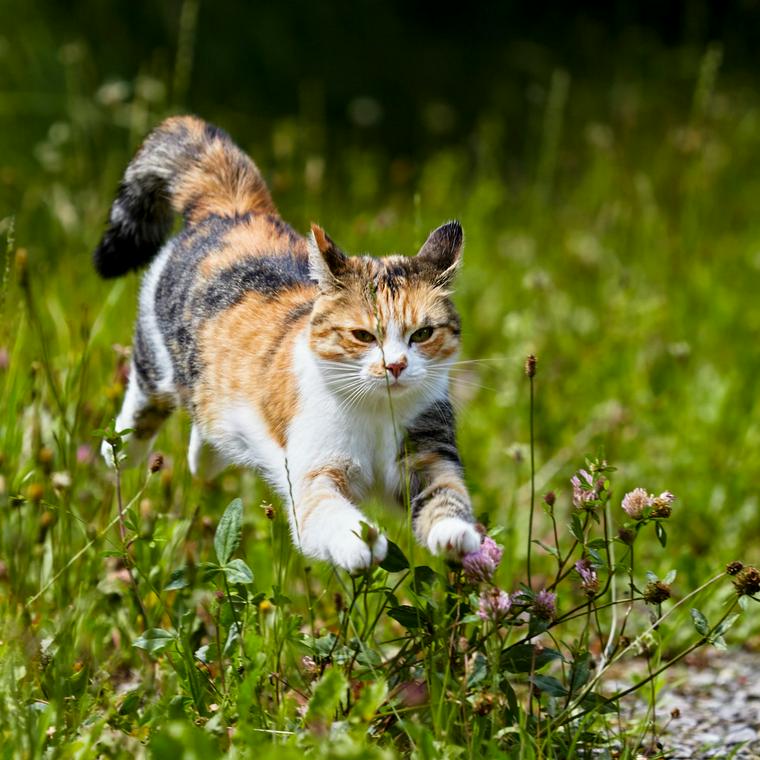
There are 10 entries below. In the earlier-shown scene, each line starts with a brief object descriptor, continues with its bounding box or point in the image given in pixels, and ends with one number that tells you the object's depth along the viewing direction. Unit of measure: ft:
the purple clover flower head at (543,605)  13.94
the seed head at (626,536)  13.76
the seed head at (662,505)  13.48
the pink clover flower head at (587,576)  13.88
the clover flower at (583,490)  13.80
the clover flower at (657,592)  13.17
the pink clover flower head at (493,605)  13.04
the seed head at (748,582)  12.76
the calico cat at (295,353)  14.48
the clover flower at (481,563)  13.01
